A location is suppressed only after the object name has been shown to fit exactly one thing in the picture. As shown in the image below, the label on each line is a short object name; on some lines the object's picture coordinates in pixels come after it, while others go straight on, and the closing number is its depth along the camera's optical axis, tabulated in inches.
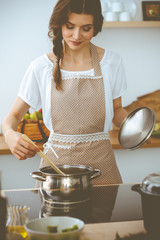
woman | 61.1
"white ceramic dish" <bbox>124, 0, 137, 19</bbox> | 113.0
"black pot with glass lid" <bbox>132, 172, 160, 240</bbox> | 35.4
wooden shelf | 109.9
